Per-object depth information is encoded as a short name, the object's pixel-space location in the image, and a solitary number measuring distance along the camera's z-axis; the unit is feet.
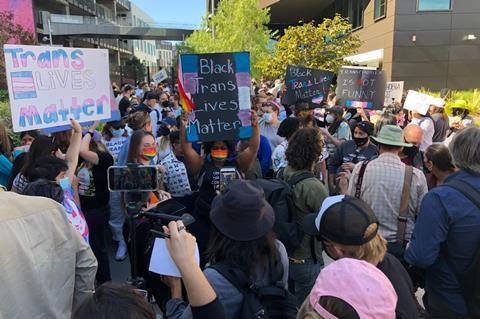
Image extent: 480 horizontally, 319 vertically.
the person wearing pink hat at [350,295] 4.53
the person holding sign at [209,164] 10.54
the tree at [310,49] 54.44
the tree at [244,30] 100.07
